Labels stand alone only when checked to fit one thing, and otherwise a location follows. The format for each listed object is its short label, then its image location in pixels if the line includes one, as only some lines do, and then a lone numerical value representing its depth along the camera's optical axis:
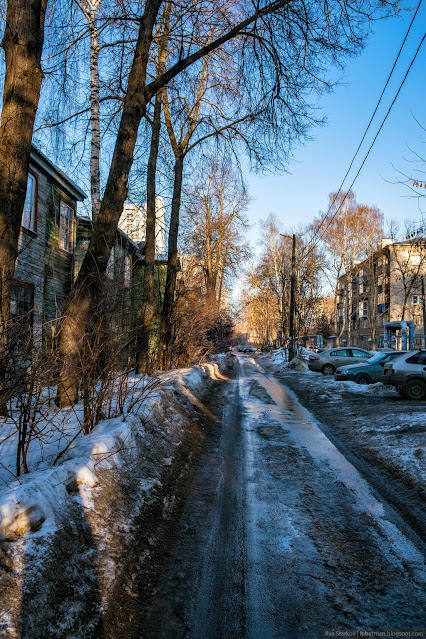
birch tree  10.74
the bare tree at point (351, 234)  40.56
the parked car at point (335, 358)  24.53
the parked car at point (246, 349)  87.04
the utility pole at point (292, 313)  31.38
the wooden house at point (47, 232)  13.43
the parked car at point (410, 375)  12.93
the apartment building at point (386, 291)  43.62
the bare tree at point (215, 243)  34.19
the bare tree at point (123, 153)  6.42
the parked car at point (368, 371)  18.48
